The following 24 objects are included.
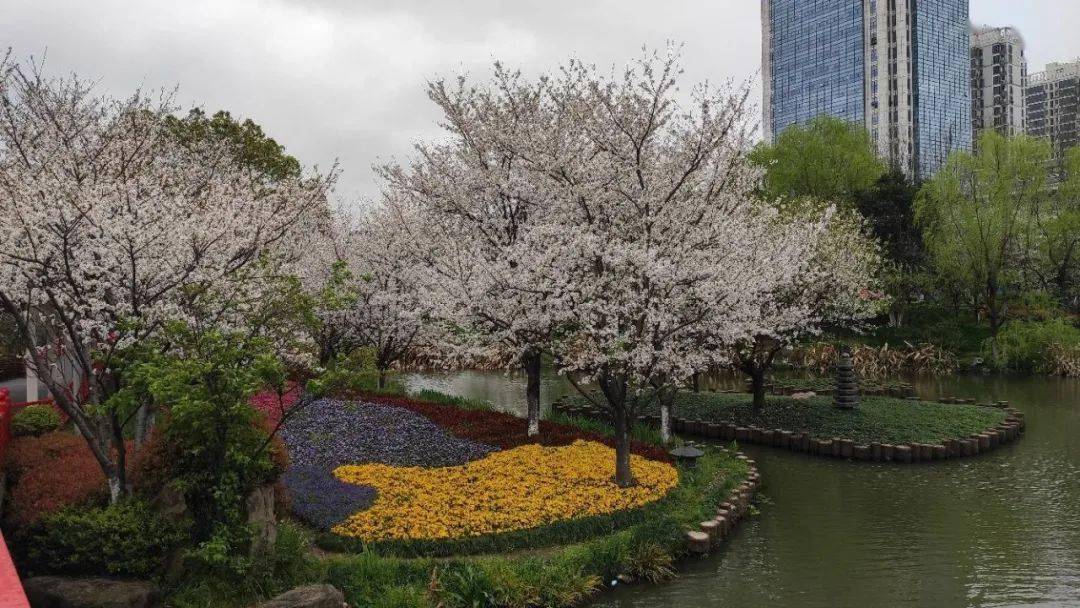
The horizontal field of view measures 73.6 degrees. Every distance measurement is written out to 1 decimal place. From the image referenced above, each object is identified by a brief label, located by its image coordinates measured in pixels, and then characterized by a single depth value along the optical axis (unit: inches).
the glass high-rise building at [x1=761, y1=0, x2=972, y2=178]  3873.0
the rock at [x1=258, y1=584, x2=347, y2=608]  356.2
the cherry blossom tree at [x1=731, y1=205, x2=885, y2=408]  828.0
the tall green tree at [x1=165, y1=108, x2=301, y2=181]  1279.5
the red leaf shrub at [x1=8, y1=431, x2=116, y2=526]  395.5
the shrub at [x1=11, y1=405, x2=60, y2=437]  619.8
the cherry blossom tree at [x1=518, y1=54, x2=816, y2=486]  561.9
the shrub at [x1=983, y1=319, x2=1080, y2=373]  1363.2
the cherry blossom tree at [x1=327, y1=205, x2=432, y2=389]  996.6
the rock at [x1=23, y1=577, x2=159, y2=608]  349.7
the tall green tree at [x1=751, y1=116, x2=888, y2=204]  1937.7
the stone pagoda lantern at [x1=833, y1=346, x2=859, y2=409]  855.7
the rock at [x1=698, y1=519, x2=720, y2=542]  492.7
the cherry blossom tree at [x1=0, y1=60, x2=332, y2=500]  426.0
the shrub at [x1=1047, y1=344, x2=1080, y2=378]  1327.5
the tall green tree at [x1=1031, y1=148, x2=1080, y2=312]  1579.7
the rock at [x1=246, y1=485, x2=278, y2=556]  391.9
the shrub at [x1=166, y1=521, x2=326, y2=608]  363.3
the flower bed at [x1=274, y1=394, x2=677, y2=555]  447.2
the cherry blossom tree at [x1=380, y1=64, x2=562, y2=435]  642.4
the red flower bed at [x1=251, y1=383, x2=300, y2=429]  767.7
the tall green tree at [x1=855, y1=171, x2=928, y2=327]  1692.9
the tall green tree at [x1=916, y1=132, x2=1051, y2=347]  1475.1
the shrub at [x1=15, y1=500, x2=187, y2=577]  368.2
